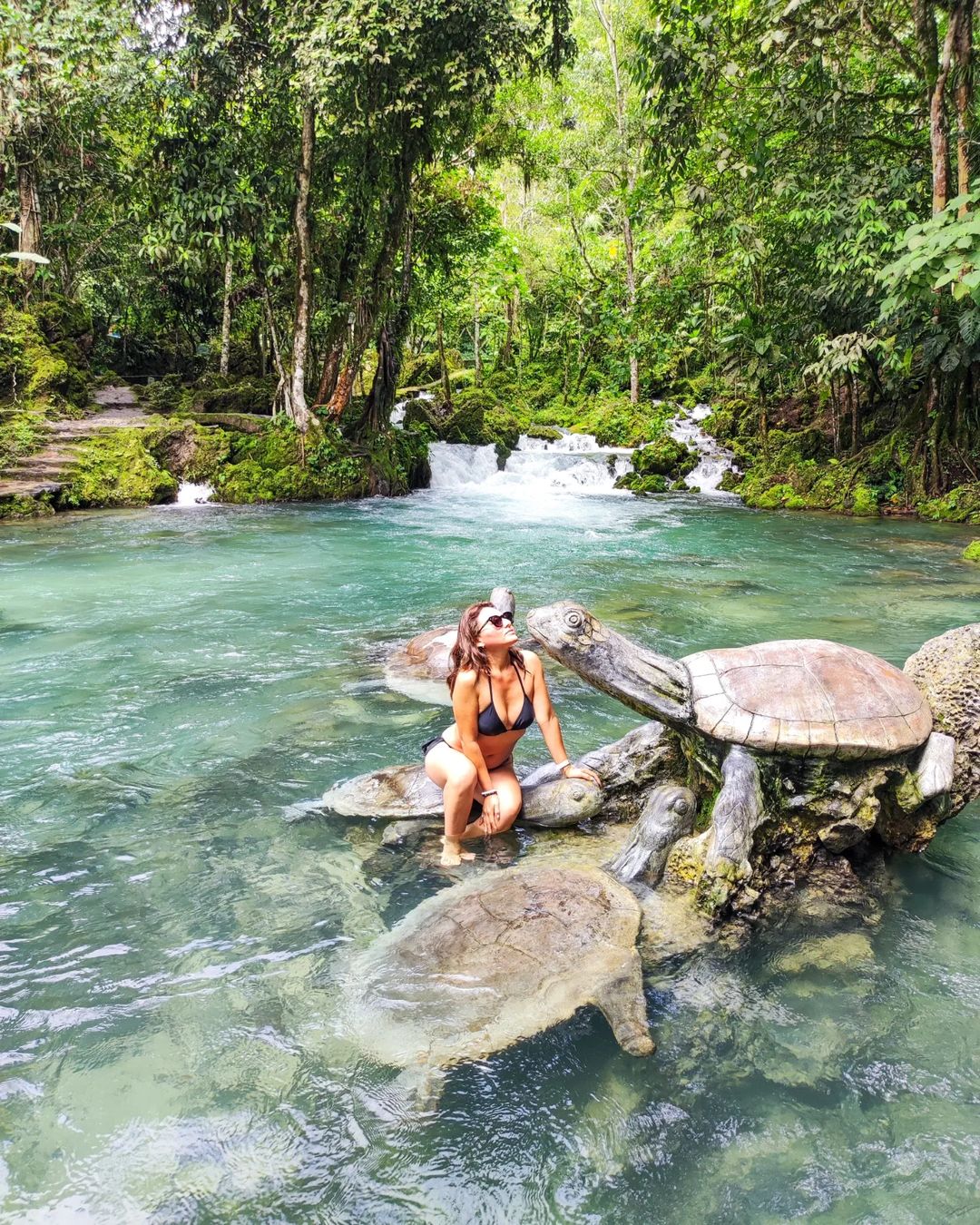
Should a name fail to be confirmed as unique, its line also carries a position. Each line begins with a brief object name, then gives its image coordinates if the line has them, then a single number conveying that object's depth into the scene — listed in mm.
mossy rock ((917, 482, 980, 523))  13156
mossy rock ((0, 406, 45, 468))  13383
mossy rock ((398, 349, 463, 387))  28788
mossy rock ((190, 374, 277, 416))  18750
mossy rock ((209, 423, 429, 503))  15406
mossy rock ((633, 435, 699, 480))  18953
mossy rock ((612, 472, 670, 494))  18406
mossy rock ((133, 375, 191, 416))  18562
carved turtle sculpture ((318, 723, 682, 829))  3449
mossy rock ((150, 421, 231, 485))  15461
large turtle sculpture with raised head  2906
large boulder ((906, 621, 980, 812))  3268
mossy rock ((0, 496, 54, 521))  12805
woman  3215
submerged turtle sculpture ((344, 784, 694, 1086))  2230
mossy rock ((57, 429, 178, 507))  13938
